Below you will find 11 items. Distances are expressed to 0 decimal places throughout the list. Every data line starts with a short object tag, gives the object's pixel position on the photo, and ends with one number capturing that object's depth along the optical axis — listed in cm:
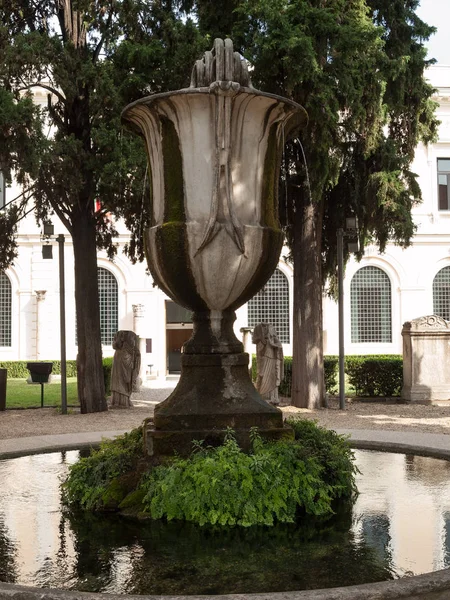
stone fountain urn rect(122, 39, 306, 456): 544
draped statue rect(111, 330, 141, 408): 1605
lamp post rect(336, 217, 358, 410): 1505
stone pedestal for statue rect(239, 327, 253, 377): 2288
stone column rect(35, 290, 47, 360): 3178
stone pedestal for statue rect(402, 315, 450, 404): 1692
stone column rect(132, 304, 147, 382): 3148
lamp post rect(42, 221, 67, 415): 1495
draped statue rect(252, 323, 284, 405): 1581
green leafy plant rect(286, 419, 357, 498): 545
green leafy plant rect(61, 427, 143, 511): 532
